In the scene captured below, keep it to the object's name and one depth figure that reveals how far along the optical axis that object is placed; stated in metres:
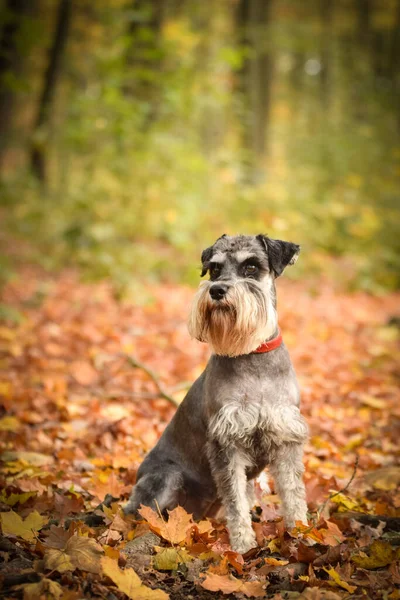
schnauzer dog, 3.34
